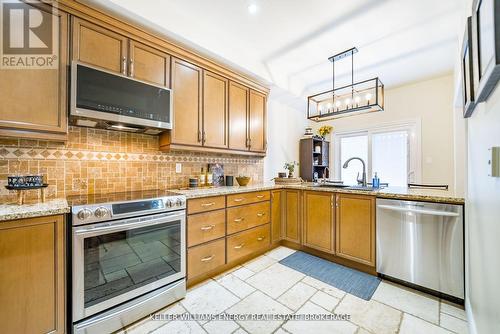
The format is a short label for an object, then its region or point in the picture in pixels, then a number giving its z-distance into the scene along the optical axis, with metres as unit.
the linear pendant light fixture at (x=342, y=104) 2.58
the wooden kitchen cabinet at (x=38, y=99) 1.41
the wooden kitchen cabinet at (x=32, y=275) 1.16
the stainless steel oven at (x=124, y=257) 1.38
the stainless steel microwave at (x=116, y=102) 1.62
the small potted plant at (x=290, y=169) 3.46
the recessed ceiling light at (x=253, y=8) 2.12
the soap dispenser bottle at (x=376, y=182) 2.58
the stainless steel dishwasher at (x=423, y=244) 1.77
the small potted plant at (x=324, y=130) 4.87
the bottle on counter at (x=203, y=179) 2.75
